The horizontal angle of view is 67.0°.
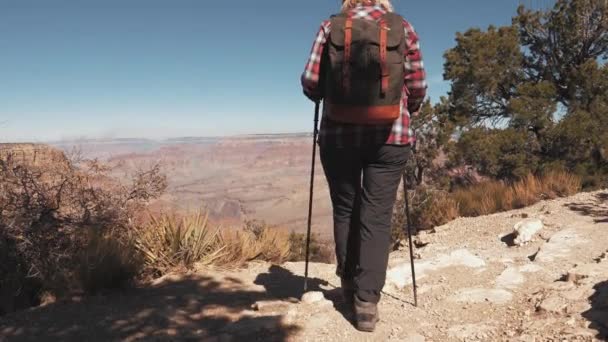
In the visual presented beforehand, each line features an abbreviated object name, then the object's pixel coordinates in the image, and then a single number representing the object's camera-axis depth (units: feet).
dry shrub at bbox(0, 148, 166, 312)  13.19
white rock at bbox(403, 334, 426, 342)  8.41
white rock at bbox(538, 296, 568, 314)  8.69
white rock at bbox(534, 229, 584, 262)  13.16
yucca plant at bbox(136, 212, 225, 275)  14.55
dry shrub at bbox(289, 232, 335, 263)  25.07
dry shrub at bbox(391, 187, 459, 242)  24.16
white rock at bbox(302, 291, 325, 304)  9.95
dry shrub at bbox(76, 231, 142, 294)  12.29
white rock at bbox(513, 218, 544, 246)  16.10
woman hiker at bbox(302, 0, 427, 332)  7.66
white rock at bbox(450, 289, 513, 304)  10.22
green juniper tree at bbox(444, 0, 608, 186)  33.17
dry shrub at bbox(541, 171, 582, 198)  23.46
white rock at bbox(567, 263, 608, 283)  10.00
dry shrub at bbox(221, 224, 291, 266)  15.87
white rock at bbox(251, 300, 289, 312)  10.37
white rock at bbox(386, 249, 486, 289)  12.51
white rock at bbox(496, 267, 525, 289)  11.11
